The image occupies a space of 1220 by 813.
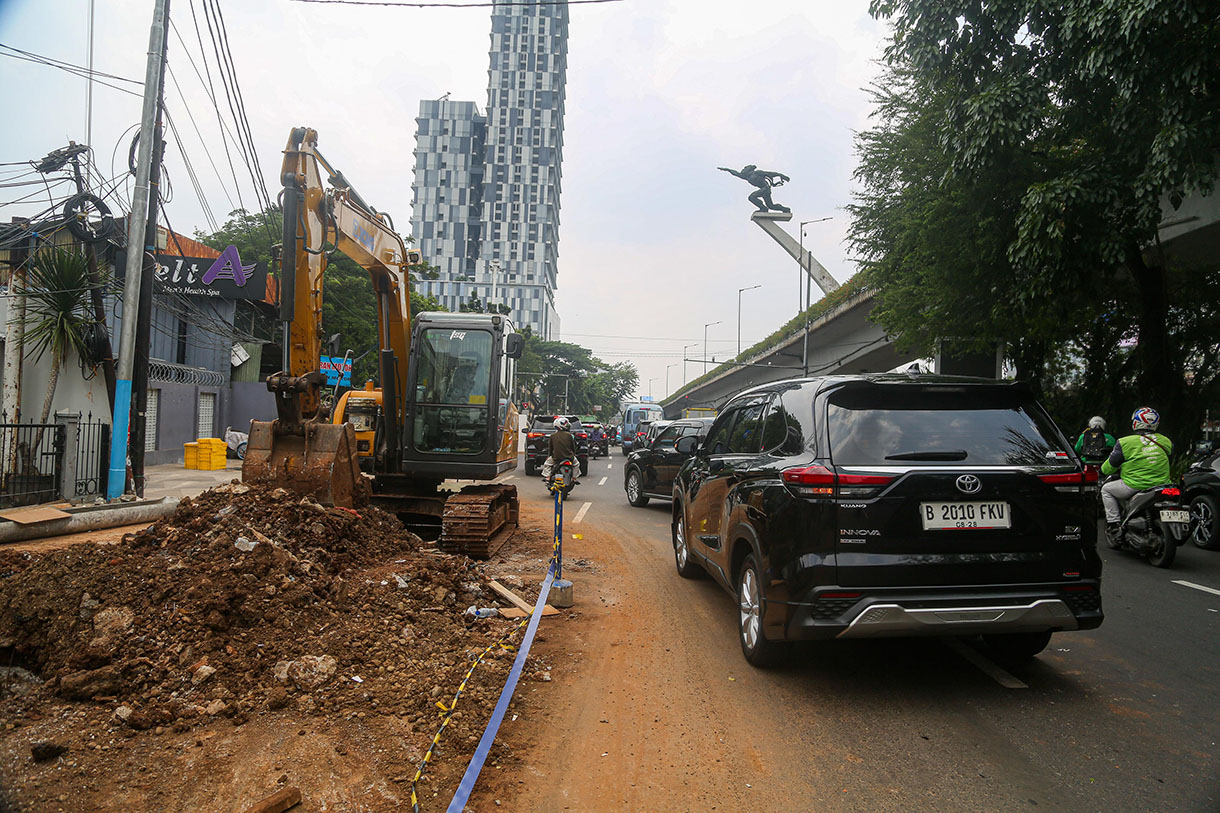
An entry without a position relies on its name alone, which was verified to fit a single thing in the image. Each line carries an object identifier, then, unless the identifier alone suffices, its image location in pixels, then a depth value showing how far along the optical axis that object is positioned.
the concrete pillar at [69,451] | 10.85
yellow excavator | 7.23
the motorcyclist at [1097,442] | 11.69
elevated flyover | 31.41
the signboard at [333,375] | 25.94
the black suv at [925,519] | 4.06
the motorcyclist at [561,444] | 13.61
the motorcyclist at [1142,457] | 8.67
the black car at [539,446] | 21.77
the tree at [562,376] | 66.99
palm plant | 12.95
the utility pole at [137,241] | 11.23
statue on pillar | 51.62
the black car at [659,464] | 14.11
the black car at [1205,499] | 9.41
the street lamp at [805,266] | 44.23
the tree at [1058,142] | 9.38
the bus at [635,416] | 37.44
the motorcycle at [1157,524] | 8.41
